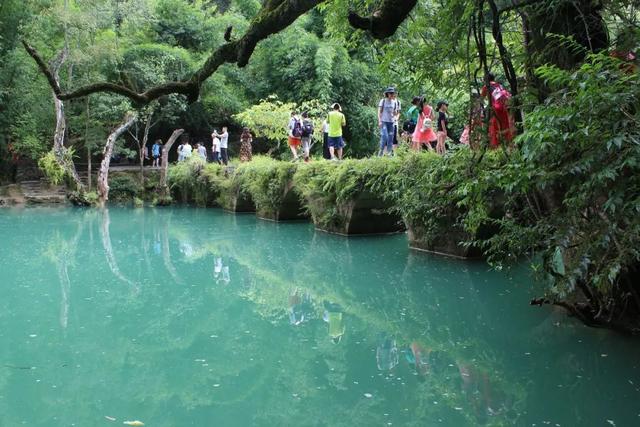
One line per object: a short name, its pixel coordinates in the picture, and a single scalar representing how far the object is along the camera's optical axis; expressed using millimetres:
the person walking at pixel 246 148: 22308
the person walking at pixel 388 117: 12992
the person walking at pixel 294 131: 17281
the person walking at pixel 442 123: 12359
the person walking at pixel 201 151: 25047
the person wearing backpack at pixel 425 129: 12102
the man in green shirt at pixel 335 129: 14735
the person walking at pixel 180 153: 25975
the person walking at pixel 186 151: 25609
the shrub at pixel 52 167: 22656
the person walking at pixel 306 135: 17391
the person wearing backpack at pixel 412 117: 11555
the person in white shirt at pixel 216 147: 24356
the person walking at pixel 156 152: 28255
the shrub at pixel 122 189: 26031
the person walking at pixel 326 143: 16316
